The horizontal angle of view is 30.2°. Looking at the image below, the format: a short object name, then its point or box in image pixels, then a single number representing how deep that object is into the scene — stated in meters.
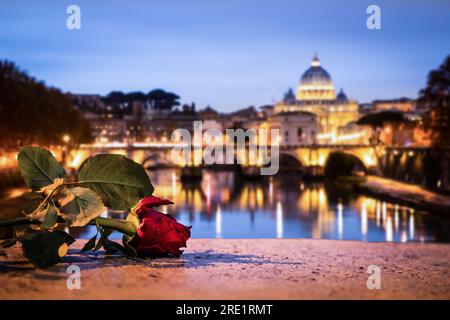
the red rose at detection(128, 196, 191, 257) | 2.35
